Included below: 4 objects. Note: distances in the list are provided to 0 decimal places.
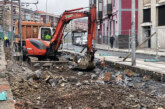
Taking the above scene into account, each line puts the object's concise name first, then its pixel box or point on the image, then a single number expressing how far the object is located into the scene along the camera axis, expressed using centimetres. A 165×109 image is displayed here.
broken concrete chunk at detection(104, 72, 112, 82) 984
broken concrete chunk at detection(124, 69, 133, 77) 1097
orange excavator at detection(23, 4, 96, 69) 1380
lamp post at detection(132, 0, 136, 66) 1204
